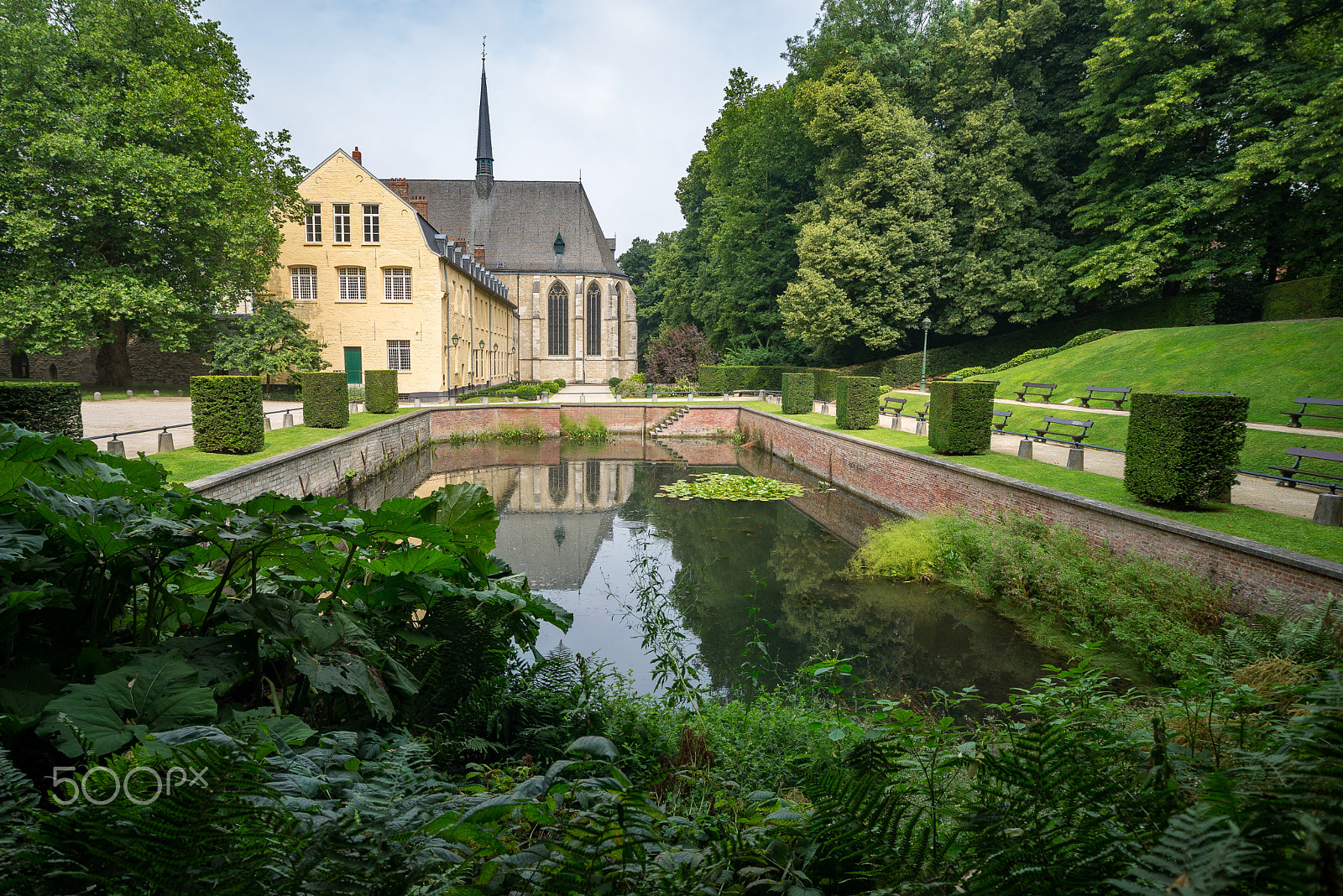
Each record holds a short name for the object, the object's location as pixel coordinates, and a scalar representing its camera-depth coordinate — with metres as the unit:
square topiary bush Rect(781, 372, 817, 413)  23.73
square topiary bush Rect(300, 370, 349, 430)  17.00
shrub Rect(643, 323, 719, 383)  38.09
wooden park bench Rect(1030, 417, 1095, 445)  13.55
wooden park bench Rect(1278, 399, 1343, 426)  12.00
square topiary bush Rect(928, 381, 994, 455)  12.94
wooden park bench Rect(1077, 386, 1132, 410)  17.61
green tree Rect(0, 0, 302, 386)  18.59
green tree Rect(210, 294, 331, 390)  24.36
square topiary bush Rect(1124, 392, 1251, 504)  8.07
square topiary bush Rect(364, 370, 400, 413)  22.19
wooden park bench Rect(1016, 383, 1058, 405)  20.00
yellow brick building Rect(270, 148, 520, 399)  27.42
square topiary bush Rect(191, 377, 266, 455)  11.96
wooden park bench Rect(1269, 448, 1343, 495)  9.44
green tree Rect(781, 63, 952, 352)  29.28
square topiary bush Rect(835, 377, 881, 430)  18.00
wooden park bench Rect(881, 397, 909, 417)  19.72
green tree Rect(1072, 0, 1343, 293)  20.59
